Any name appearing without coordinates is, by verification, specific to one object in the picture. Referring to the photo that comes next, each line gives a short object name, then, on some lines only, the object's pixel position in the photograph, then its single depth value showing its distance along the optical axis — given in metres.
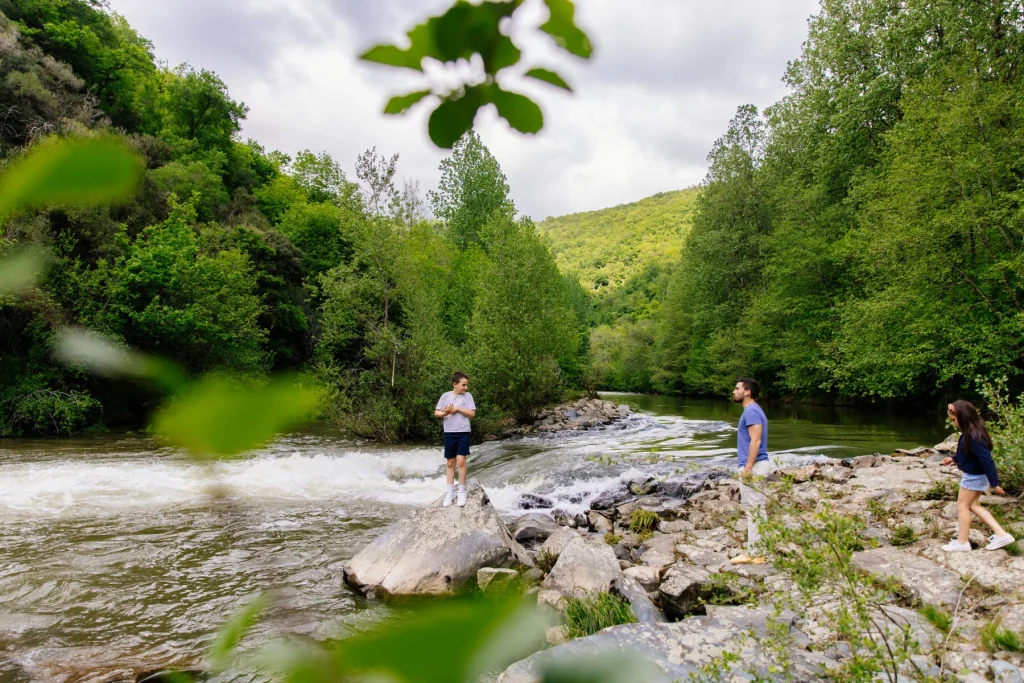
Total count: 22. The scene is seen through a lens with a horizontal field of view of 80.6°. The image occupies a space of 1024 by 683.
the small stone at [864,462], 11.09
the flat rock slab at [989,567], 4.76
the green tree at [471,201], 31.38
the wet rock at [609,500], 10.71
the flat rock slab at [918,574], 4.79
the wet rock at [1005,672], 3.47
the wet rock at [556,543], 7.22
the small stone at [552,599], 5.26
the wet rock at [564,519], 9.45
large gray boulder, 6.56
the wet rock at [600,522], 9.00
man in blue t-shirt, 6.41
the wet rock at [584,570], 5.54
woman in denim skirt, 5.48
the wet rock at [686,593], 5.11
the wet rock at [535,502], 11.15
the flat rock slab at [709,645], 3.48
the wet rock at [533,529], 8.45
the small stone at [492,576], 6.05
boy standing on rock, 8.35
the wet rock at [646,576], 5.70
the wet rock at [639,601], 4.96
